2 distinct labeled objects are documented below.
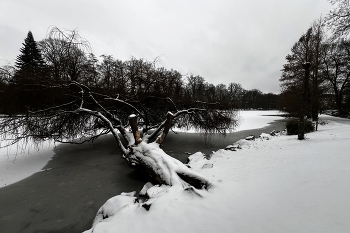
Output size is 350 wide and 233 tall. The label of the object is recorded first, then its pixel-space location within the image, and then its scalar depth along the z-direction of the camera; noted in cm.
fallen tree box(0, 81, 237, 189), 348
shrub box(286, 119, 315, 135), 893
